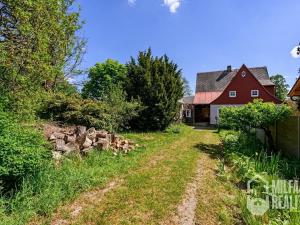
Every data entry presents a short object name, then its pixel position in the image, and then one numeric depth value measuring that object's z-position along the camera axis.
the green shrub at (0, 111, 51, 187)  4.01
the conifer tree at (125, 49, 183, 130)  15.03
